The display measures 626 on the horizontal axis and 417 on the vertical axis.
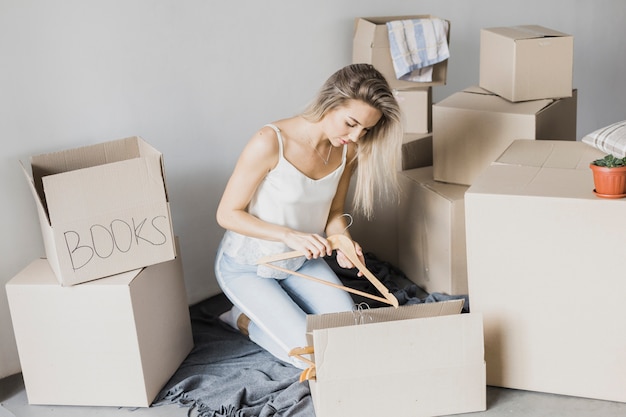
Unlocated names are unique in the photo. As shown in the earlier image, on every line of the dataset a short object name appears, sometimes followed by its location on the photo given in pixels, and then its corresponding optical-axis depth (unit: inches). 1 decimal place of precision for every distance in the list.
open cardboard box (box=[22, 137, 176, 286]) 72.2
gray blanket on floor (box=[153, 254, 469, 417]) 76.6
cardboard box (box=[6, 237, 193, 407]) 74.9
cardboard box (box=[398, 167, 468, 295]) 92.7
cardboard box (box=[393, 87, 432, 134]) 104.7
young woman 76.7
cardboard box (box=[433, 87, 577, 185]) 89.8
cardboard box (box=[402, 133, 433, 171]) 103.9
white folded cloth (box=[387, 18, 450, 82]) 102.7
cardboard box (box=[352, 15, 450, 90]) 103.0
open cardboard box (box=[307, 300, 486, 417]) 68.6
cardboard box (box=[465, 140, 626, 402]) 67.9
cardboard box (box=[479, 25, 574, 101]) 91.8
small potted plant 65.1
